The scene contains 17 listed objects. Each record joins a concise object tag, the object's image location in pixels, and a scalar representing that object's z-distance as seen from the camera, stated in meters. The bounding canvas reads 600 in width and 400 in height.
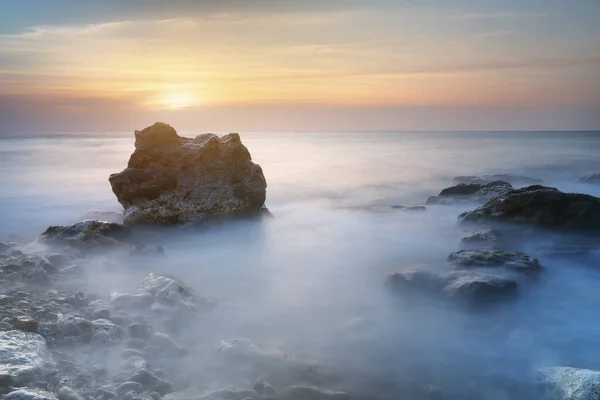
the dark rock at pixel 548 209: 11.45
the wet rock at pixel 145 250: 9.59
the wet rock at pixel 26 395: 4.17
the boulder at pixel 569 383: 4.73
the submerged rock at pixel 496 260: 8.66
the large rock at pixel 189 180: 12.44
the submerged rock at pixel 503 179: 23.28
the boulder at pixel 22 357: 4.50
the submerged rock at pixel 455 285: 7.48
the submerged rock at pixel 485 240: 10.29
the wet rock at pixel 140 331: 6.02
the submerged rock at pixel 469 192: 16.42
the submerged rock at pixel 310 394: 5.09
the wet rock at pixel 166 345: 5.82
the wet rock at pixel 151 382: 5.02
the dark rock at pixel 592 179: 22.58
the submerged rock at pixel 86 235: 9.73
